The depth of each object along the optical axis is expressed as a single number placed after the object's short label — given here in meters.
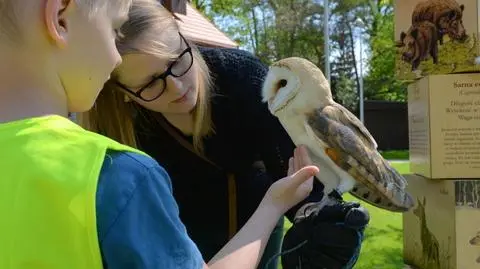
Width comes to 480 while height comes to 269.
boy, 0.51
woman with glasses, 1.33
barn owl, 1.19
